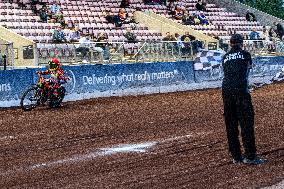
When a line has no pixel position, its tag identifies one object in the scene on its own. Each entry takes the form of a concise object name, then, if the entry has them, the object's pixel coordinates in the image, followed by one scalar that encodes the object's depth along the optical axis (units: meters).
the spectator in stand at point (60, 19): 30.50
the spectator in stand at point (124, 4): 37.44
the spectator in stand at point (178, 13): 38.78
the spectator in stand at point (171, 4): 40.29
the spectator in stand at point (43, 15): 30.27
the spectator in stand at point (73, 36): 27.90
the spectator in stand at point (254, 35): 36.92
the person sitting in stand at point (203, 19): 39.41
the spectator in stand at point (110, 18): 33.47
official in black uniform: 9.29
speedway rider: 18.88
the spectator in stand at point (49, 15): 30.84
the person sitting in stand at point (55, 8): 31.69
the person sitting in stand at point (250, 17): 46.56
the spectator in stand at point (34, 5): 31.32
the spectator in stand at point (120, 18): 33.43
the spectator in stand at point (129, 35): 30.17
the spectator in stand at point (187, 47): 26.76
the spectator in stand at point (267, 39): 31.92
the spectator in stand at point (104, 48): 23.67
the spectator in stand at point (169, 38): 29.75
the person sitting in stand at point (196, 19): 38.90
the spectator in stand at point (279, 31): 42.12
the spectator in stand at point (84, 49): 23.17
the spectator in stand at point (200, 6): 42.41
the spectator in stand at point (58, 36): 26.64
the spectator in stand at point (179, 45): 26.52
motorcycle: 18.59
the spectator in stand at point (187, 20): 38.19
